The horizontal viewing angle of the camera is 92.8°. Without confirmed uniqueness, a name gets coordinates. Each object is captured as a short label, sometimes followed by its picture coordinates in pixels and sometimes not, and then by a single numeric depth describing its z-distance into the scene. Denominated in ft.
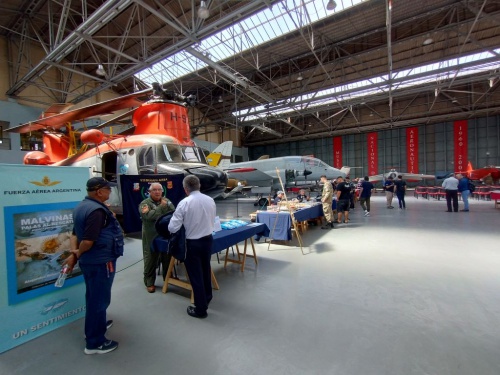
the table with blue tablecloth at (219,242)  10.88
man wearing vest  6.81
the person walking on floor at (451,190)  34.53
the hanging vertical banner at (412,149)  80.33
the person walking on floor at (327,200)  25.27
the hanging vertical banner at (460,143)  73.15
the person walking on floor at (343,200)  27.50
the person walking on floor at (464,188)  35.89
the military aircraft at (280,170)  47.75
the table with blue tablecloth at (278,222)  18.71
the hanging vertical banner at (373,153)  86.53
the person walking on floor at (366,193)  32.98
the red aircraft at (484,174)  57.00
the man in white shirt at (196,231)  8.92
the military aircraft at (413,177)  66.23
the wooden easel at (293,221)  17.66
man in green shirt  11.12
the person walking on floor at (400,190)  40.20
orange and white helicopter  19.93
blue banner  7.32
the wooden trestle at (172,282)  11.08
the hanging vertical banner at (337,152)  93.20
